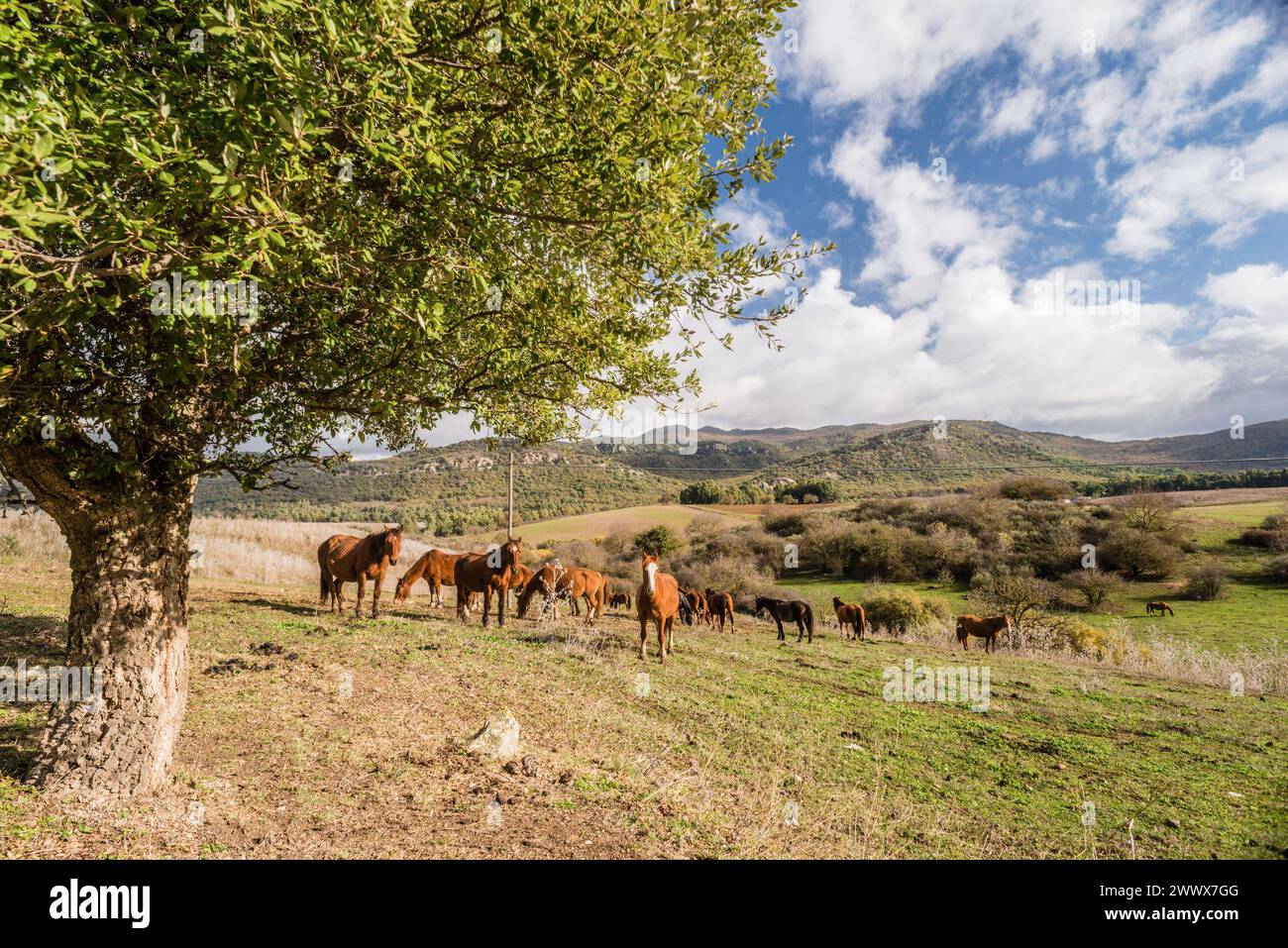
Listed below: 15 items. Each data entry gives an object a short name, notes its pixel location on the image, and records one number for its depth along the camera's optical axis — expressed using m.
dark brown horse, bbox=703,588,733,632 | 25.10
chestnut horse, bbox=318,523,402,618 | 15.63
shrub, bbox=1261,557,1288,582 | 42.09
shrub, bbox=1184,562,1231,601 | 41.22
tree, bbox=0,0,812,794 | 3.30
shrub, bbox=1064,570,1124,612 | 42.25
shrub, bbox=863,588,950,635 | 35.44
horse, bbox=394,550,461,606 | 19.83
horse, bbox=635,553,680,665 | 14.21
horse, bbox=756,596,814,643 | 23.56
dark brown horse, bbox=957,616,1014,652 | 24.70
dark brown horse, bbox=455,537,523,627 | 16.59
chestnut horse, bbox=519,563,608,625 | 19.96
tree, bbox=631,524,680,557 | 56.13
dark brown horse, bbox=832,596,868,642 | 26.61
